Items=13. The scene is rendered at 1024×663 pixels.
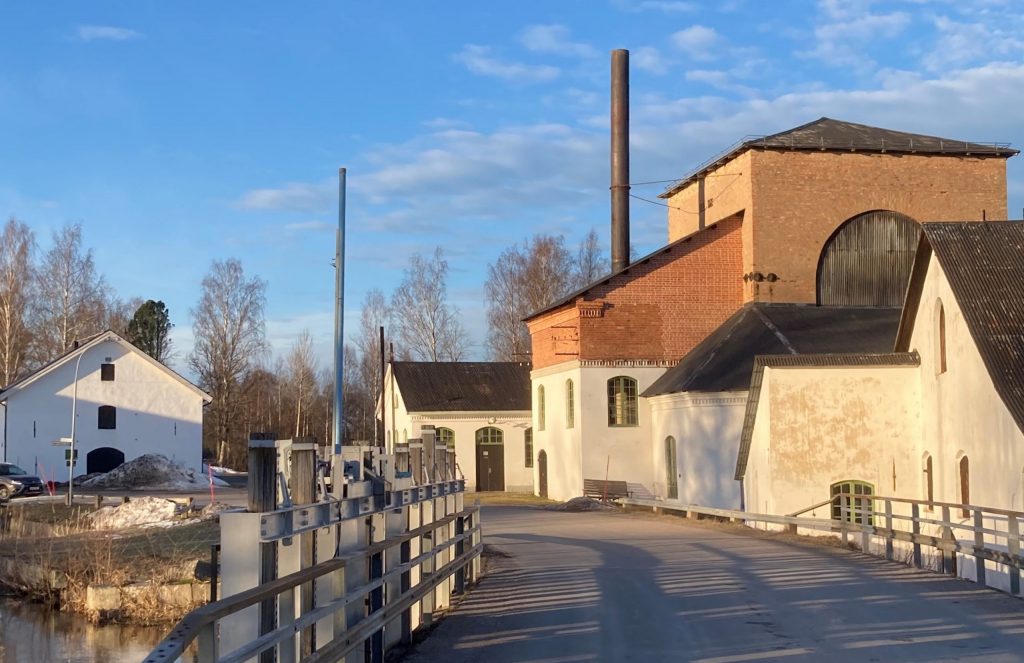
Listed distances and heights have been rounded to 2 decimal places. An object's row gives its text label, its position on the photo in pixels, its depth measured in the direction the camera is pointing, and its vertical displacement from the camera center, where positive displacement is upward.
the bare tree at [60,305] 71.31 +7.46
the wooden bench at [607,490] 43.91 -2.57
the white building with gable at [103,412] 56.28 +0.63
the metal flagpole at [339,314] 26.27 +2.53
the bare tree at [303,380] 92.88 +3.59
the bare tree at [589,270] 79.44 +10.61
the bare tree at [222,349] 80.00 +5.19
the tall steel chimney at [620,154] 51.62 +12.12
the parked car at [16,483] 47.06 -2.39
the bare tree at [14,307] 67.25 +6.97
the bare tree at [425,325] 78.69 +6.71
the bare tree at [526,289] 78.25 +9.10
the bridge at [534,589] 6.84 -2.11
